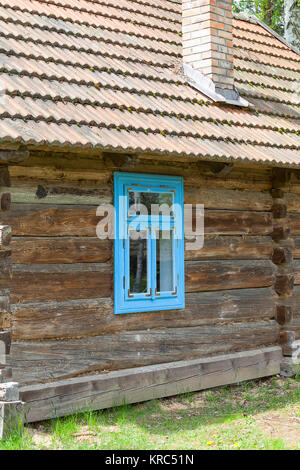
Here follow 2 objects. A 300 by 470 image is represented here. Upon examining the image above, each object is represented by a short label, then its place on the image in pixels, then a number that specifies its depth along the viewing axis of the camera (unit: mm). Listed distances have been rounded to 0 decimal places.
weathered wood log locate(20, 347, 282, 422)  6152
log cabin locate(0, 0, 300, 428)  6156
